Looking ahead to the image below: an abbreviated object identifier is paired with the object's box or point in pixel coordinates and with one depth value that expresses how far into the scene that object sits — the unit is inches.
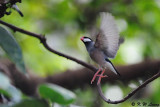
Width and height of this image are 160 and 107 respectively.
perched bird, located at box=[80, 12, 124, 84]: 239.2
